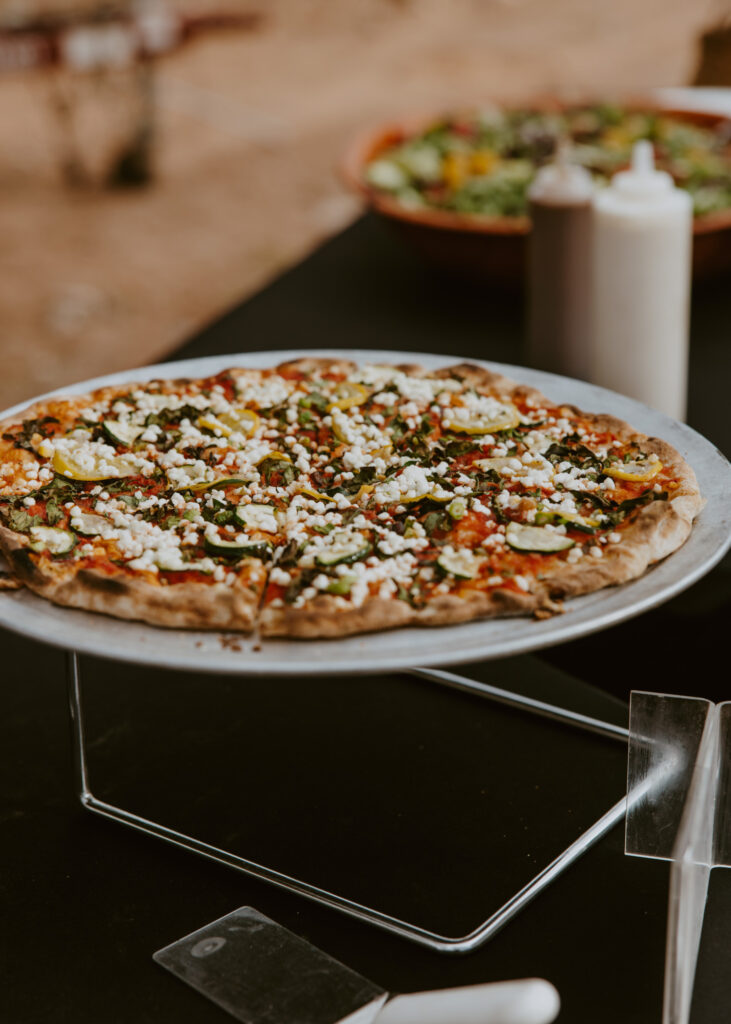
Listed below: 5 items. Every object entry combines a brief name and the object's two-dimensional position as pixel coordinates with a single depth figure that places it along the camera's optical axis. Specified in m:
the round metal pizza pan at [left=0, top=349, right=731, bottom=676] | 1.01
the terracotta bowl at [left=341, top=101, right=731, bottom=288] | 2.23
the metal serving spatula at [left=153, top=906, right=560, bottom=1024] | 1.03
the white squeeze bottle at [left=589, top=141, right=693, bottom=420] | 1.85
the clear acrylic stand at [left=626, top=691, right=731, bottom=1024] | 0.98
